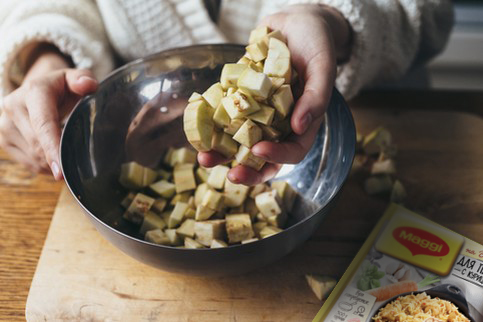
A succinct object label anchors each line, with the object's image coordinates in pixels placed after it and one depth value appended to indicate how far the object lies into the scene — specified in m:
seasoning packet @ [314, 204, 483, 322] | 0.35
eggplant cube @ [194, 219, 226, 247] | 0.39
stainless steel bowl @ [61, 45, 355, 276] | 0.40
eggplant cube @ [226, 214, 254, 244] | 0.38
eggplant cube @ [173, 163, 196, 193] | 0.42
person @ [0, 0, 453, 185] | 0.38
